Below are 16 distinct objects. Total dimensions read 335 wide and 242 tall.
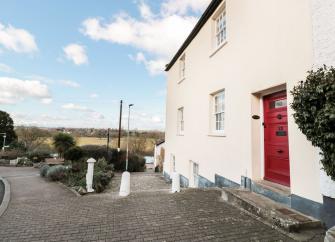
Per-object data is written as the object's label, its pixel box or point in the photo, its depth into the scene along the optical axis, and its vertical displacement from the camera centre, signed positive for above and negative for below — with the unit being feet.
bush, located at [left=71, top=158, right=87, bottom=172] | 45.85 -7.06
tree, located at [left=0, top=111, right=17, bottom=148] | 107.86 +3.37
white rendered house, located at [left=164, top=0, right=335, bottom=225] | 13.17 +4.06
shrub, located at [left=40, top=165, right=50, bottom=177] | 48.95 -8.59
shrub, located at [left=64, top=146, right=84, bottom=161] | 67.87 -6.16
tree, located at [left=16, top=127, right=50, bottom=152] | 117.41 -1.17
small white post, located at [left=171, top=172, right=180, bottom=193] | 23.22 -5.15
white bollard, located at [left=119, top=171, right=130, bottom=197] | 20.88 -5.09
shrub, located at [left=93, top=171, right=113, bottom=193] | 34.95 -8.39
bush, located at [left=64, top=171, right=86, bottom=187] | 34.92 -7.96
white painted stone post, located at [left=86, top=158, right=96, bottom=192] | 28.79 -5.80
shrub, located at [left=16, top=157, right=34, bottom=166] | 80.69 -10.82
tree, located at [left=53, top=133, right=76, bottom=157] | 85.71 -2.97
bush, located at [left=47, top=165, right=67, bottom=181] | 42.45 -7.91
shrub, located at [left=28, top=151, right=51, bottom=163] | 88.64 -9.29
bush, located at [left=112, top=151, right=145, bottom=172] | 79.56 -10.65
